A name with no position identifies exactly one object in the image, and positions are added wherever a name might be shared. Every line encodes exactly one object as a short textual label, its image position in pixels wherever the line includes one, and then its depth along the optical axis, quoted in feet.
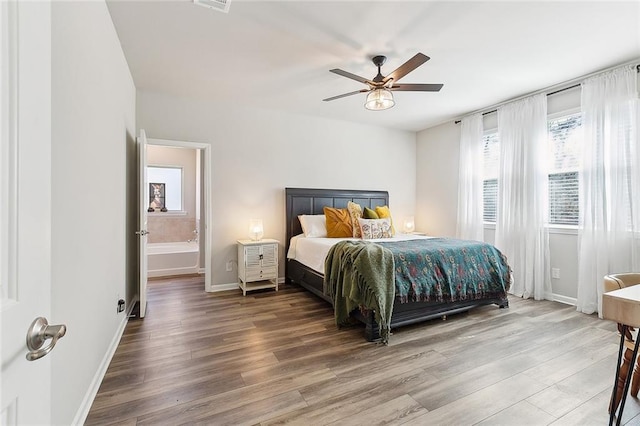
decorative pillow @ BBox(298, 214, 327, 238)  13.97
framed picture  19.94
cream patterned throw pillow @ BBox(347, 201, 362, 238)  13.80
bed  9.04
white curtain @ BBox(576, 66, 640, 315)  9.89
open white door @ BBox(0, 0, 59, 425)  1.80
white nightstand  12.98
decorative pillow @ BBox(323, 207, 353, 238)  13.78
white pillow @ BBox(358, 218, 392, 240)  13.43
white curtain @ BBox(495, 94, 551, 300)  12.35
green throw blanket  8.28
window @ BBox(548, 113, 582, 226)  11.71
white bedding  11.35
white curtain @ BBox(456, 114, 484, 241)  15.06
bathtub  15.93
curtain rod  10.03
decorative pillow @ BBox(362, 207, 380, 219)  14.29
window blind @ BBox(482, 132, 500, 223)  14.70
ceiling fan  9.25
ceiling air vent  6.98
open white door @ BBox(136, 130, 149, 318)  9.82
